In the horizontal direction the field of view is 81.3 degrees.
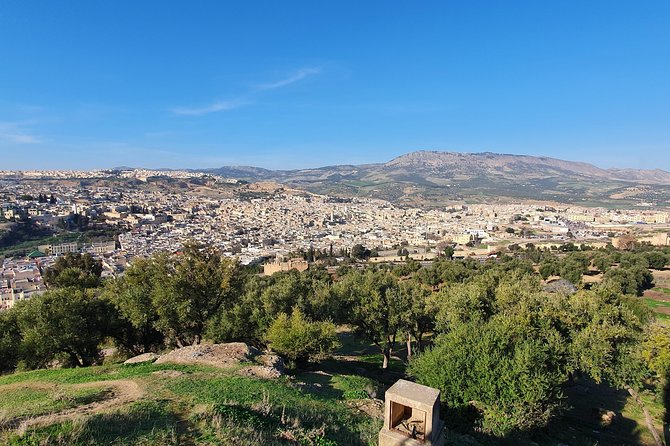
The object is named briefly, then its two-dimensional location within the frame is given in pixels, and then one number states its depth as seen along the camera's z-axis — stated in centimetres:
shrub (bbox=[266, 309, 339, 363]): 1551
